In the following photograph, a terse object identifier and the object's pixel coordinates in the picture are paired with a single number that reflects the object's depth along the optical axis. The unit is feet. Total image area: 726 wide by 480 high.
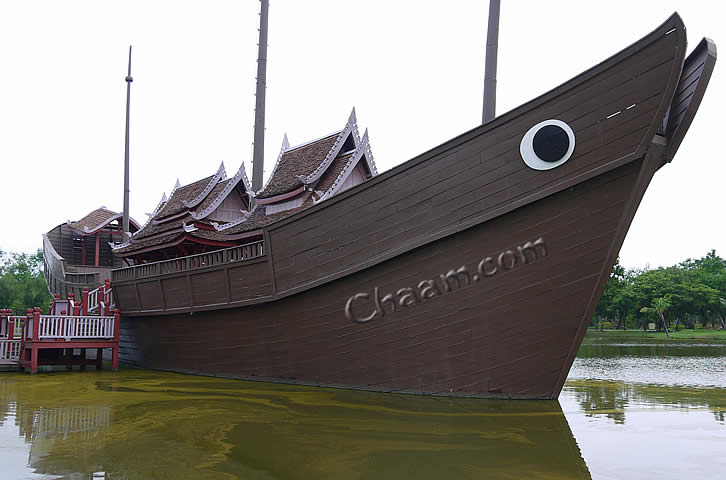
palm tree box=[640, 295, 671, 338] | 127.54
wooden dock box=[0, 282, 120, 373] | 36.19
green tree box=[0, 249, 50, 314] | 122.93
